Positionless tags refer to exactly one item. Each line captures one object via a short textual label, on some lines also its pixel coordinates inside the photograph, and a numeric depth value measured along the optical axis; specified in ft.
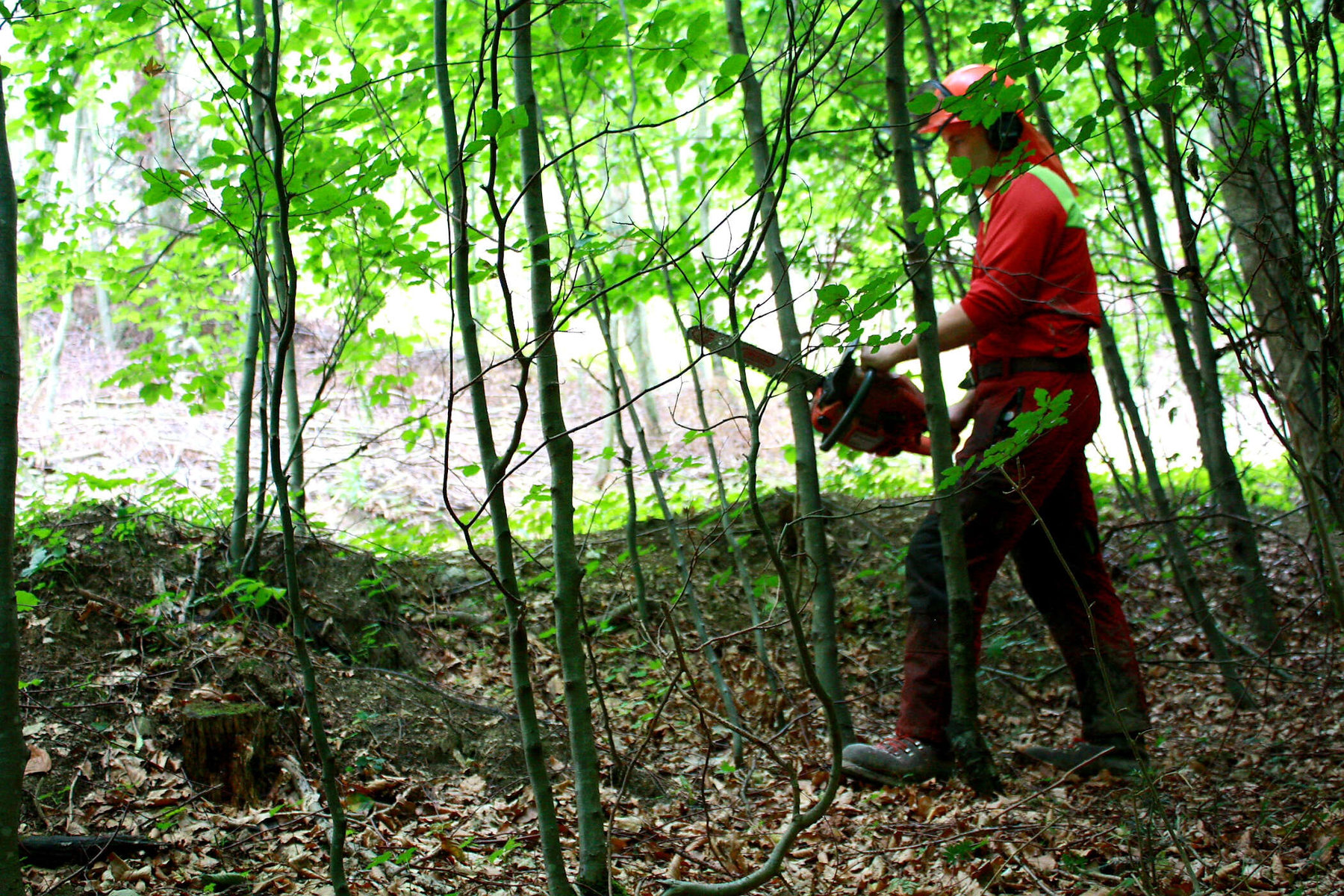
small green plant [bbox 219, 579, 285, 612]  10.41
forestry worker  9.38
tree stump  8.82
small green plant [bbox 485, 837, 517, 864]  7.34
